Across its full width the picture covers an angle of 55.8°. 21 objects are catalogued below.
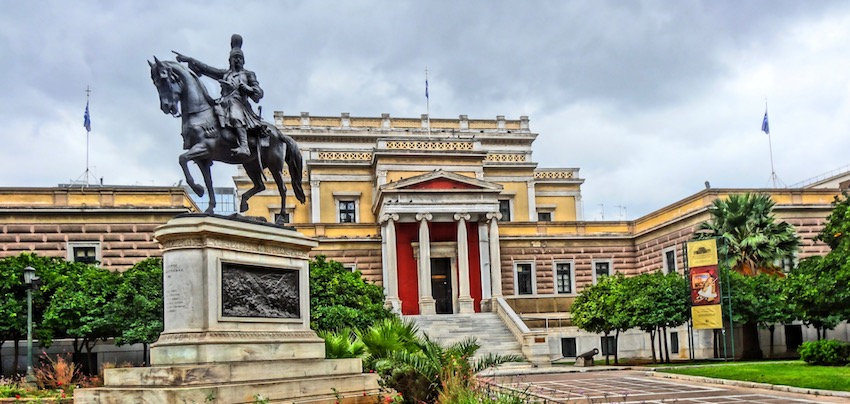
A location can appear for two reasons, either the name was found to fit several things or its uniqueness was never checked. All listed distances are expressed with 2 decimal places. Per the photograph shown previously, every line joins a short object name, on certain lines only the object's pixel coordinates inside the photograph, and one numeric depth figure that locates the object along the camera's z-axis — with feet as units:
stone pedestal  35.91
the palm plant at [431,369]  35.27
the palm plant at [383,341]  48.73
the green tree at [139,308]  84.53
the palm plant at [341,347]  46.68
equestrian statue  40.93
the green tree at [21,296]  82.94
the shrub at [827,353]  74.08
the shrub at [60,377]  48.47
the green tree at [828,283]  74.38
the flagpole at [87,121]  135.03
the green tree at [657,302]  96.37
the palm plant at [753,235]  106.22
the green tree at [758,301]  95.40
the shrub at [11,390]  49.21
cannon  99.09
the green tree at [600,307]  100.83
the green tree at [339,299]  87.53
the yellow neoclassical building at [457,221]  130.41
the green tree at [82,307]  84.28
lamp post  69.18
